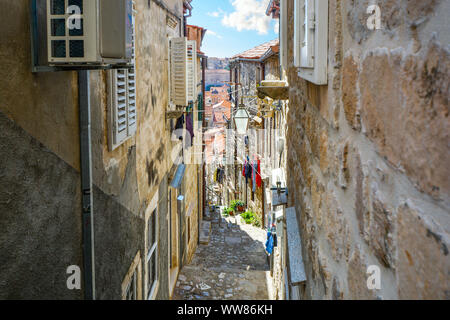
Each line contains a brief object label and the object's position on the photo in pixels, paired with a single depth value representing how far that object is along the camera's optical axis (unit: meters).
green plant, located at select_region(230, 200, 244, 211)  20.66
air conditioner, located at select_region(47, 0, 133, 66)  1.93
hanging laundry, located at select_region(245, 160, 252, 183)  18.05
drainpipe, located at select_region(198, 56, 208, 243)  15.06
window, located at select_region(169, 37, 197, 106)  7.18
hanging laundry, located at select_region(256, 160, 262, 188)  15.46
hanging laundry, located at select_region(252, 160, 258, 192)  16.40
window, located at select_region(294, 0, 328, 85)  1.91
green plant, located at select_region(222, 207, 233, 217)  19.60
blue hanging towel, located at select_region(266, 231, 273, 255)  9.30
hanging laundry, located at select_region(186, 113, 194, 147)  9.58
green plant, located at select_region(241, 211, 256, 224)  16.73
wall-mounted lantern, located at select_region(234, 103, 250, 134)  8.35
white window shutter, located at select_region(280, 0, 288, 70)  4.53
